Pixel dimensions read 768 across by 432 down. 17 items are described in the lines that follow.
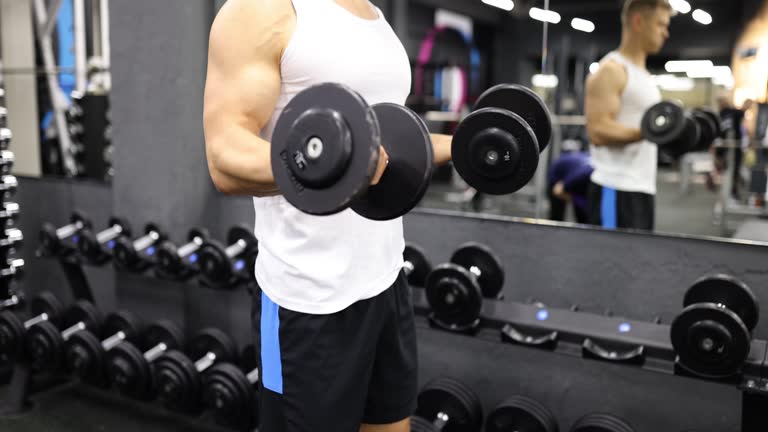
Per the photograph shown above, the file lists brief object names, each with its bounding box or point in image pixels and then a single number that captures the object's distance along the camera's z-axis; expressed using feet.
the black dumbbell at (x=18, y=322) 8.23
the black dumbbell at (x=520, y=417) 5.83
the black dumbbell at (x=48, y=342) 8.11
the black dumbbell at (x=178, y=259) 7.76
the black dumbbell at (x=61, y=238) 8.79
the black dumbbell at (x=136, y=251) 8.12
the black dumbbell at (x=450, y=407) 6.24
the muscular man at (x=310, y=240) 3.29
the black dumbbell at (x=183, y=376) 7.26
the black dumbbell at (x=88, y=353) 7.93
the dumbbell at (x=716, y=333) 4.62
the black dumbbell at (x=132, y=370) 7.61
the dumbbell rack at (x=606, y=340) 4.70
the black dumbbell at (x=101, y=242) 8.45
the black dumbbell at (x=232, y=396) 6.89
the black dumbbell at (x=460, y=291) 5.71
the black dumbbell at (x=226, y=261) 7.34
